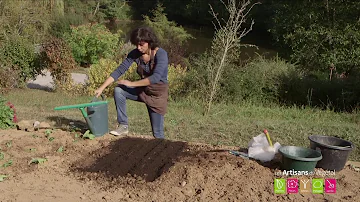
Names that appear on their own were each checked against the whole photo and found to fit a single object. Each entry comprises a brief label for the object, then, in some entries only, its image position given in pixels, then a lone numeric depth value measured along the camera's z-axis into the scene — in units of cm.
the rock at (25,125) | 588
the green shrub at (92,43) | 1762
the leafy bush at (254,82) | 1049
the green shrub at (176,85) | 1115
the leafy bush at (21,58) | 1145
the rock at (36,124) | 592
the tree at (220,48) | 862
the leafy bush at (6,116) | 597
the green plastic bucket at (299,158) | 402
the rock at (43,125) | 593
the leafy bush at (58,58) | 1079
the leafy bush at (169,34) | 1803
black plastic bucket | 425
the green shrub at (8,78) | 1074
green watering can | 518
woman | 499
